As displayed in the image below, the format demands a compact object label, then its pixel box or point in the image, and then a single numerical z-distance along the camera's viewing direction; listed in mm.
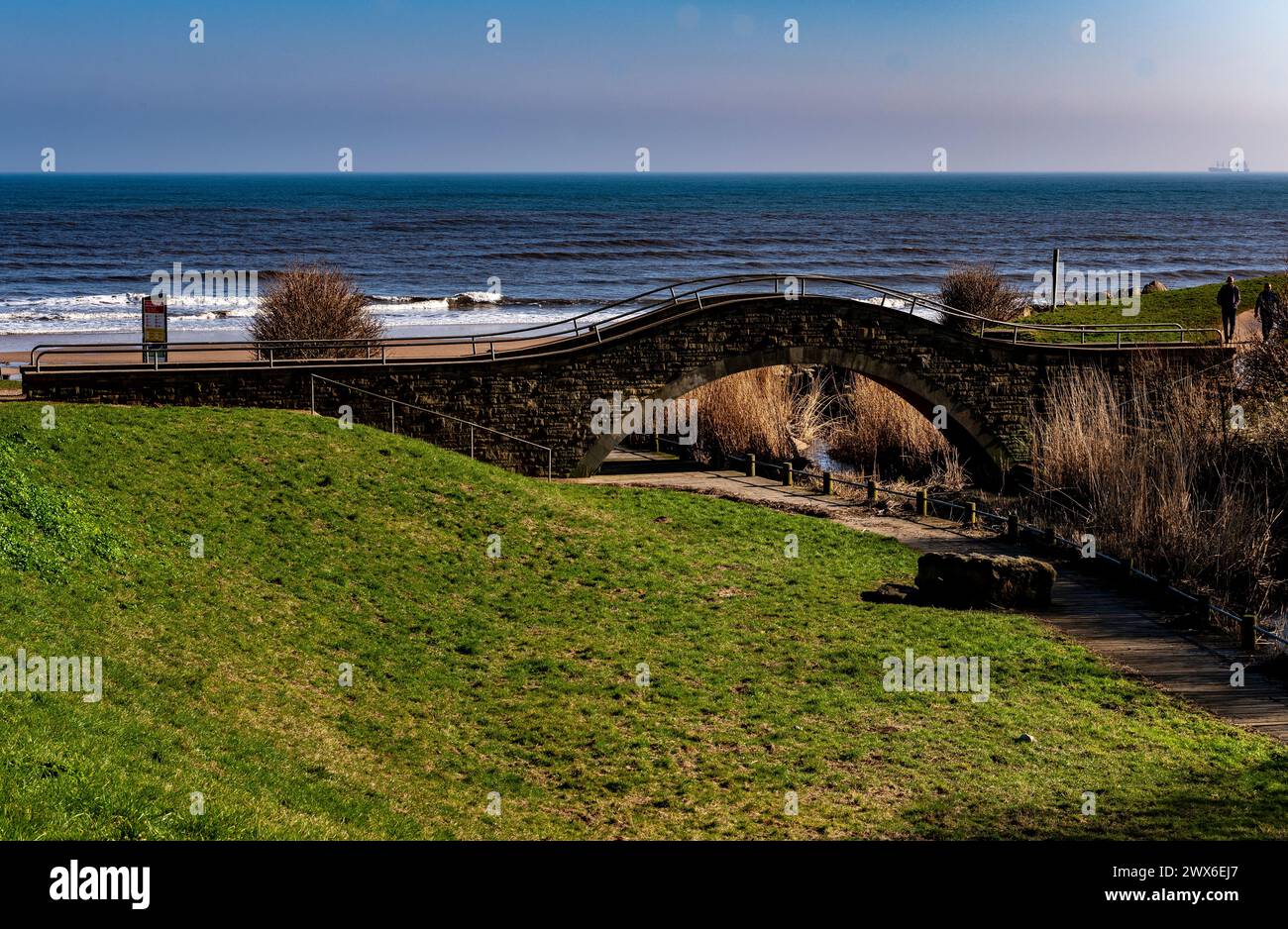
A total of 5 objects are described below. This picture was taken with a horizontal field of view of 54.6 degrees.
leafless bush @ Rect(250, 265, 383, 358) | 37625
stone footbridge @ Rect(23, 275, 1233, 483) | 30938
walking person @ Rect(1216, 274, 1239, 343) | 39094
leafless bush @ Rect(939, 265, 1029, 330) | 50969
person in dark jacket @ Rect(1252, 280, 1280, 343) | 34125
